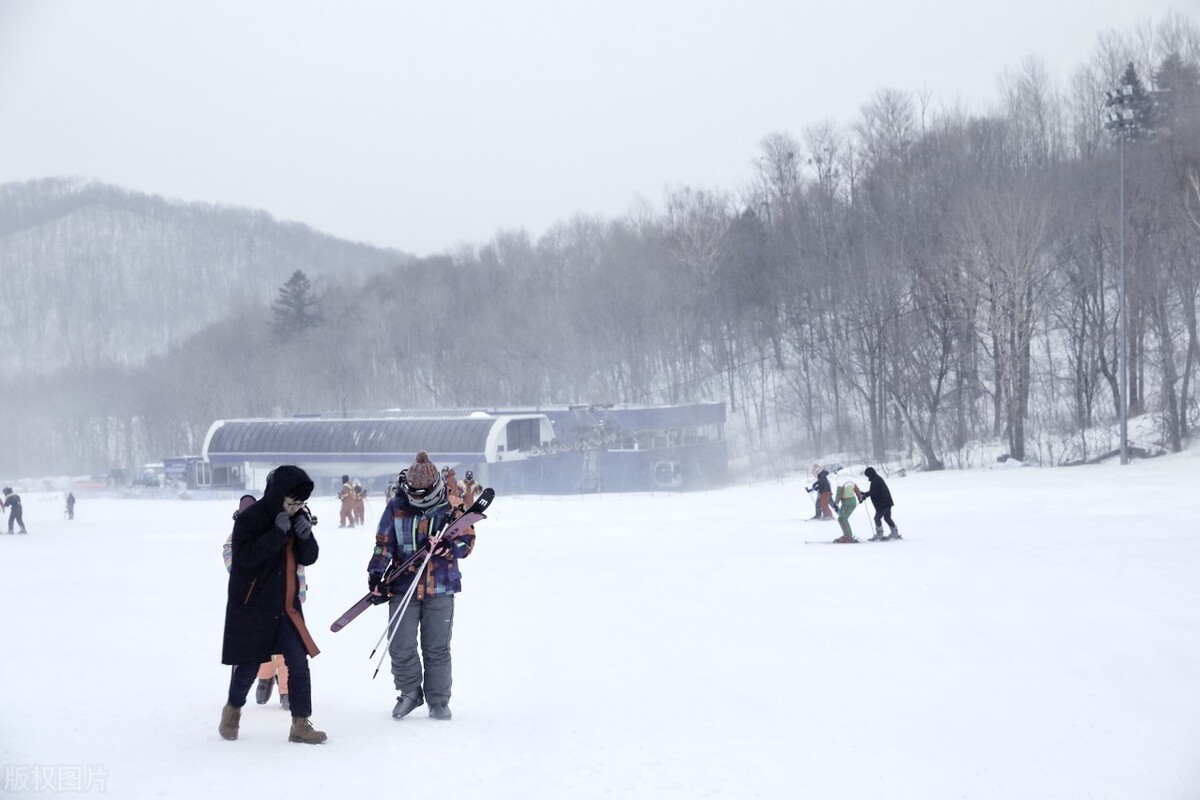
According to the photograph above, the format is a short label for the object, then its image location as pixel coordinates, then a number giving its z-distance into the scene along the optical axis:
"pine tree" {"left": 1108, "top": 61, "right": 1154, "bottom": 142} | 44.81
